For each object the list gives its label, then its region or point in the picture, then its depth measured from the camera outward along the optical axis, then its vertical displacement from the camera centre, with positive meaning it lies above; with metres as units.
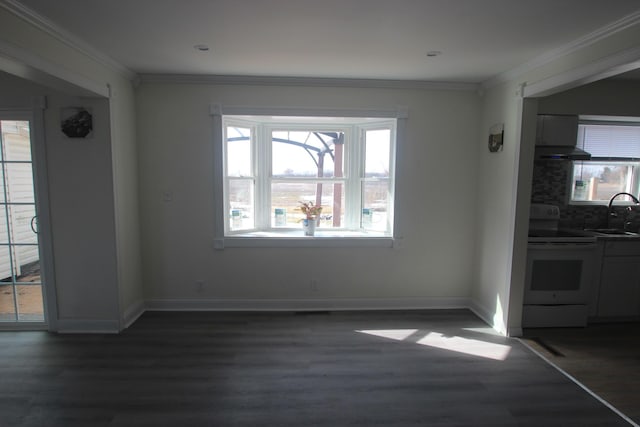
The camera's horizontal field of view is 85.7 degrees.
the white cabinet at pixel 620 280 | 3.48 -0.96
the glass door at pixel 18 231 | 3.11 -0.50
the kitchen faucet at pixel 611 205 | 3.94 -0.22
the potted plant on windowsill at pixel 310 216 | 3.96 -0.41
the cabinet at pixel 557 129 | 3.51 +0.57
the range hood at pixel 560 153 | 3.55 +0.33
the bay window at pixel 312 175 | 3.98 +0.07
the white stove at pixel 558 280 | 3.35 -0.93
